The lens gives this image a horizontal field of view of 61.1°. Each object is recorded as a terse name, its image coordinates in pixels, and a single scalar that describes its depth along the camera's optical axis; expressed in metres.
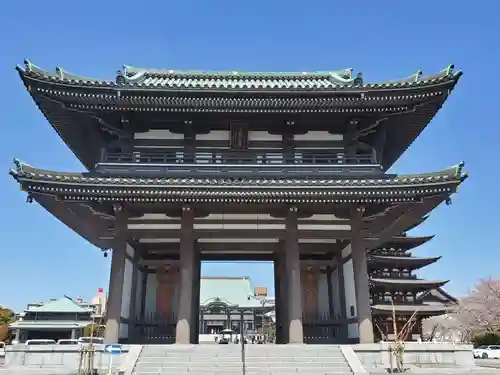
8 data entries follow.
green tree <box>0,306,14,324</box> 52.66
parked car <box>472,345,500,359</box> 41.12
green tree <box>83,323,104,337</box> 44.96
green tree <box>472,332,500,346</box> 48.06
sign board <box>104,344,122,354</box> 13.76
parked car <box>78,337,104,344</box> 14.61
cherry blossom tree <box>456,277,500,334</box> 51.94
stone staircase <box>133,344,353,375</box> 13.72
